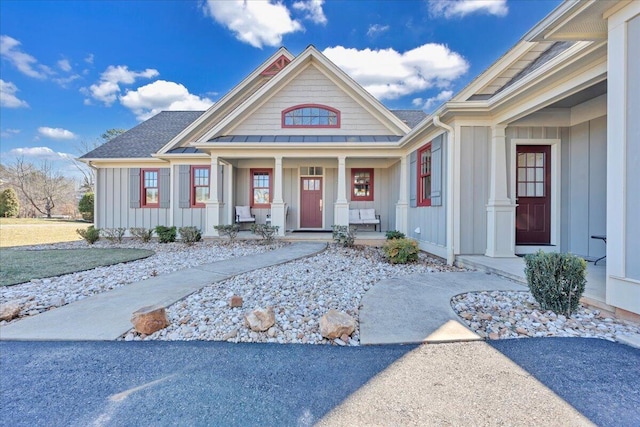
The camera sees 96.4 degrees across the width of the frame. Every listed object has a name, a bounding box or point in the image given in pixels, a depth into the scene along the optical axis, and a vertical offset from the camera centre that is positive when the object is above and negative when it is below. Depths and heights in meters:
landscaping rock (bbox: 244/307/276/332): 2.73 -1.04
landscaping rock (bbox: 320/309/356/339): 2.61 -1.05
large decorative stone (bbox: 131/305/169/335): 2.71 -1.04
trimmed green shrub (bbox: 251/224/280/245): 7.95 -0.52
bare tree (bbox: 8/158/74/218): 27.78 +2.64
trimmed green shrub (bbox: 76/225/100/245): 8.98 -0.74
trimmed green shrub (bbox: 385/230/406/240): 7.45 -0.59
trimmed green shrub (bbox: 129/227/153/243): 9.09 -0.68
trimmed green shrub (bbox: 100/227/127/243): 9.02 -0.73
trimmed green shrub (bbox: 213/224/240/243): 8.25 -0.52
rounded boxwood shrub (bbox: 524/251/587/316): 2.97 -0.70
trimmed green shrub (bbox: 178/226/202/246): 8.18 -0.65
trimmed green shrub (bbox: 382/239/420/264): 5.76 -0.77
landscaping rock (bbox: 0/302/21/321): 3.09 -1.09
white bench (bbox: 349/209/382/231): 9.82 -0.15
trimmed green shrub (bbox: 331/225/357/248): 7.65 -0.61
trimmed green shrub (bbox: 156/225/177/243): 8.89 -0.66
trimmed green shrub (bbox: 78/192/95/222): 20.11 +0.45
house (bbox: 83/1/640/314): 2.95 +1.39
